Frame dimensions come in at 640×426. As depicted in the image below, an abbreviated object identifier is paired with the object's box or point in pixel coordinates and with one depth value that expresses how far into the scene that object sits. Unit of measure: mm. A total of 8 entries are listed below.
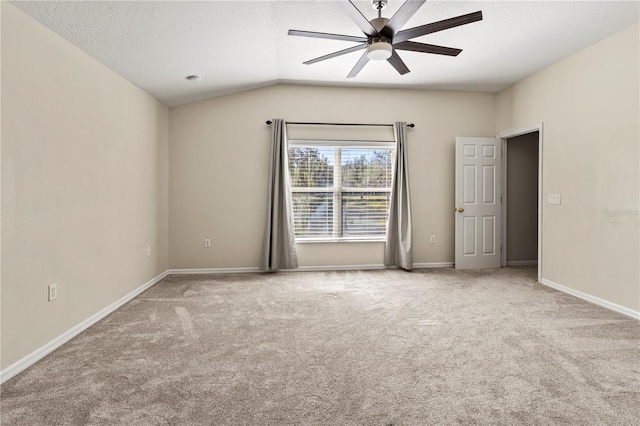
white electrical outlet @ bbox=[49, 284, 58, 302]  2503
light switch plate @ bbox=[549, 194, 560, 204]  4091
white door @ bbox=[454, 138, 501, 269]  5180
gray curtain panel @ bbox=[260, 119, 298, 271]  4875
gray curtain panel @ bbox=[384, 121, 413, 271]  5066
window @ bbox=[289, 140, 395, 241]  5176
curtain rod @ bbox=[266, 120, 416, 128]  5047
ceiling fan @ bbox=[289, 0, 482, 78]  2301
